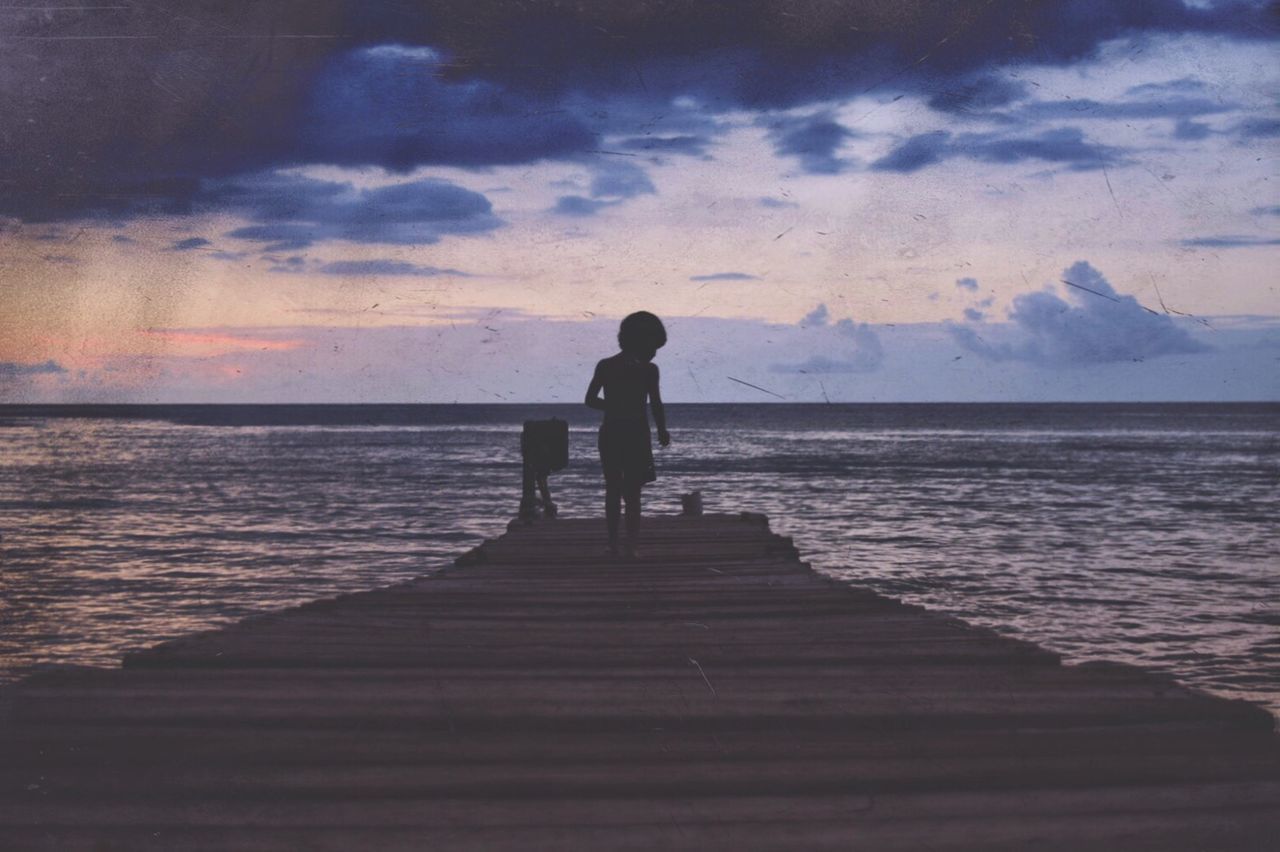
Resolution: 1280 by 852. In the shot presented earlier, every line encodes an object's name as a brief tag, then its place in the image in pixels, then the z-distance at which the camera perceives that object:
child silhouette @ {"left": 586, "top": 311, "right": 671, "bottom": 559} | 7.04
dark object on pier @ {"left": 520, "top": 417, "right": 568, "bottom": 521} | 11.47
